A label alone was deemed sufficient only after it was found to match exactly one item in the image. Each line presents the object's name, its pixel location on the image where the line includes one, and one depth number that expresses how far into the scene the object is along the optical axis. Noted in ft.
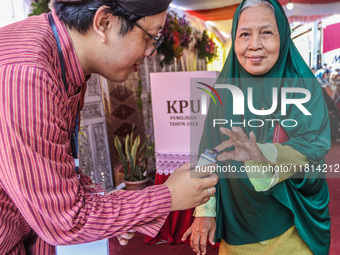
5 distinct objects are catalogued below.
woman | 3.75
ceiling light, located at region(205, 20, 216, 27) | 23.84
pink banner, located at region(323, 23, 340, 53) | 5.93
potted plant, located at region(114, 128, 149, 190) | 12.78
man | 2.22
